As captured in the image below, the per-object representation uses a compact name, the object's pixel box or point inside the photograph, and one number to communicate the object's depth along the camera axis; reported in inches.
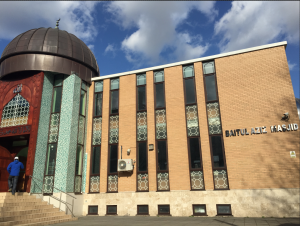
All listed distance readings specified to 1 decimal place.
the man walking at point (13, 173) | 455.2
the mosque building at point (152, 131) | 456.4
